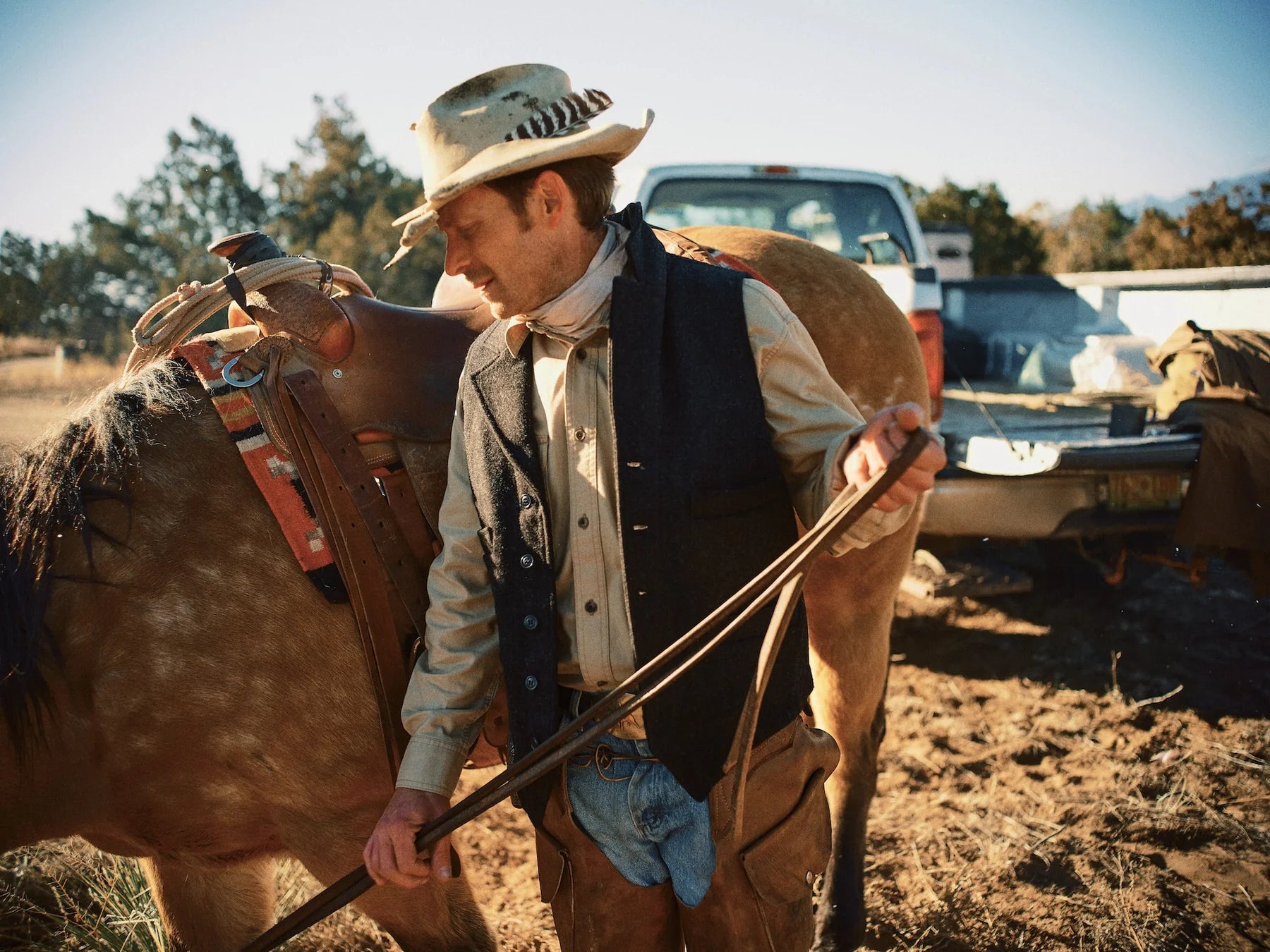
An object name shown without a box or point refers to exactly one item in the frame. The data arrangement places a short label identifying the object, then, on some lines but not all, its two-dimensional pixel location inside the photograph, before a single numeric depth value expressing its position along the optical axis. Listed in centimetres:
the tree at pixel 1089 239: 1661
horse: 164
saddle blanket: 177
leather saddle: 179
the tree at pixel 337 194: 1764
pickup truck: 346
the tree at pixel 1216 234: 1129
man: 134
